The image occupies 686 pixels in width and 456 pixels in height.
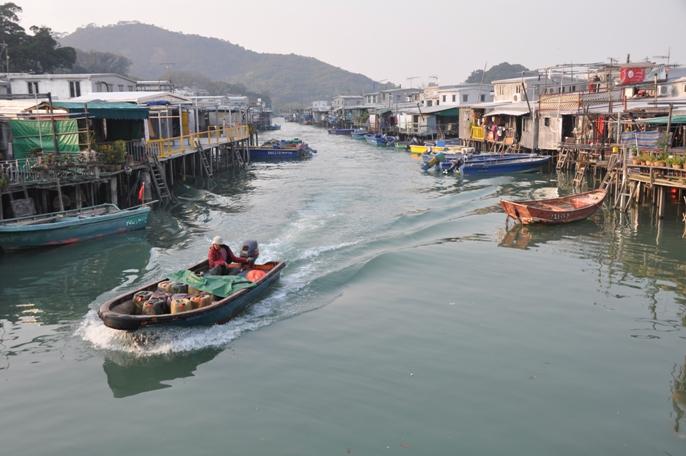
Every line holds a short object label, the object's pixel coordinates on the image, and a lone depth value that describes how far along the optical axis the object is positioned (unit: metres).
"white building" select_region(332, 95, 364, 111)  117.01
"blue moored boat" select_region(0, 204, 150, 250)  19.05
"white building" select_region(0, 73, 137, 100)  43.09
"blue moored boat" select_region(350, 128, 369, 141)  78.91
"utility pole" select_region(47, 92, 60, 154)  21.48
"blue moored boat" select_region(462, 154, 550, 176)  38.44
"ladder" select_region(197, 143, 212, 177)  38.31
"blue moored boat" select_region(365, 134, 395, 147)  66.44
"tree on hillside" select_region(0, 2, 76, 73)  63.00
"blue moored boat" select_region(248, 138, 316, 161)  53.25
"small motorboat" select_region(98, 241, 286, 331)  11.80
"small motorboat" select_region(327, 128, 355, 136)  90.61
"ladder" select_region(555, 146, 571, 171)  37.26
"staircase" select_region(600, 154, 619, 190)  26.20
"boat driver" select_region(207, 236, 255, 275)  15.07
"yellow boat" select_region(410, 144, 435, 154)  54.25
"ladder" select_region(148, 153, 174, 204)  28.27
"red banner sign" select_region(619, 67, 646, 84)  33.50
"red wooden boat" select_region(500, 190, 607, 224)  22.69
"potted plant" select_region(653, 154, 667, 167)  22.46
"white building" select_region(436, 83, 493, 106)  68.88
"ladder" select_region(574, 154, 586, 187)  31.25
